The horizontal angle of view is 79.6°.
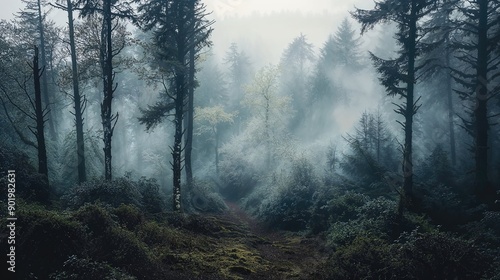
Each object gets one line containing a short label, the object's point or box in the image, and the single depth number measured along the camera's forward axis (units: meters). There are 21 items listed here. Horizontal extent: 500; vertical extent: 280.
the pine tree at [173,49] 16.17
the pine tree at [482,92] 14.96
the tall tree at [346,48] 44.28
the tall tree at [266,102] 31.16
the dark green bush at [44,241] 6.49
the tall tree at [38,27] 27.09
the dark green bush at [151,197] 15.43
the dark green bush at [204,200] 20.95
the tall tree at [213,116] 32.31
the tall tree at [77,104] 18.89
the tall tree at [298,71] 44.16
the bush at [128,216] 10.40
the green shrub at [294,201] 16.89
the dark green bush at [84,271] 6.28
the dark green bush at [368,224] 11.38
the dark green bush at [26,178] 13.59
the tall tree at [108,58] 15.54
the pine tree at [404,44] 14.84
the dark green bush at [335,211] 14.20
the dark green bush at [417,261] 7.12
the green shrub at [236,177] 30.27
